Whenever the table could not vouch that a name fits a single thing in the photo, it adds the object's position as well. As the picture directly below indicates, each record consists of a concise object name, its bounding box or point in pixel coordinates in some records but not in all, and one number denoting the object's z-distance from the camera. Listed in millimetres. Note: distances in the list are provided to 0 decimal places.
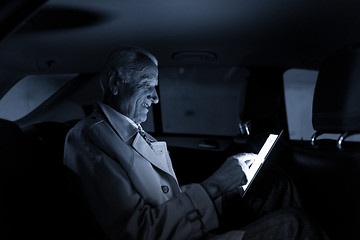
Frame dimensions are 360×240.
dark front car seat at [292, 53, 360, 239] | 1579
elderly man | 1012
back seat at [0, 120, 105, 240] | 821
